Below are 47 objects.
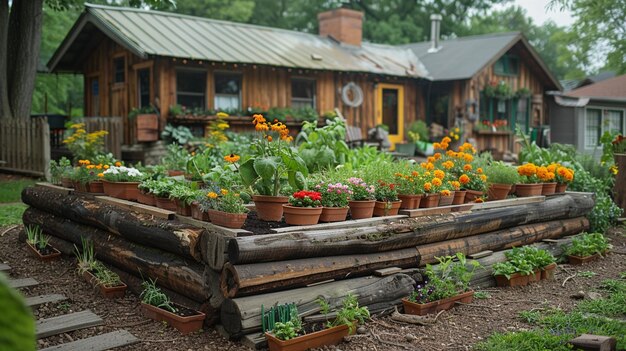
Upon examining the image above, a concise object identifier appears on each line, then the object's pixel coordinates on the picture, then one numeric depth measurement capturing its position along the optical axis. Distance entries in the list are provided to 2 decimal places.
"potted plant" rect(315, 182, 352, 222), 5.37
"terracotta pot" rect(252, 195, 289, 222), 5.33
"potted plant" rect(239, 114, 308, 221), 5.24
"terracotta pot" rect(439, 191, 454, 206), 6.46
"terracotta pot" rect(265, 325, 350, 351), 4.07
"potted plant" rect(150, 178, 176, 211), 5.82
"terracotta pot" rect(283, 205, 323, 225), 5.14
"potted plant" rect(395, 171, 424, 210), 6.08
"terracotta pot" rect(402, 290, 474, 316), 5.03
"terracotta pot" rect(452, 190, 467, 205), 6.65
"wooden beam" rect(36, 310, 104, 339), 4.50
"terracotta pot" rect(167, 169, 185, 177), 8.09
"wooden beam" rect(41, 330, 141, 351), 4.19
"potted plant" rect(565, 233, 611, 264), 7.19
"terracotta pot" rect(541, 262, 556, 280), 6.41
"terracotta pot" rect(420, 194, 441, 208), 6.23
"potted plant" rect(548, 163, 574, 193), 8.11
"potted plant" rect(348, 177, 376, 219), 5.65
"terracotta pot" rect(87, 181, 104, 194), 7.13
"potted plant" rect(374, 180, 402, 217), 5.85
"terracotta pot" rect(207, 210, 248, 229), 4.82
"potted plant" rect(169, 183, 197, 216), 5.37
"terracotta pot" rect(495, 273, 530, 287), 6.14
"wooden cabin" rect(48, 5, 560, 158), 14.22
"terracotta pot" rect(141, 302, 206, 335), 4.46
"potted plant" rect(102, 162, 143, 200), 6.75
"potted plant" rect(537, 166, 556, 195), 7.88
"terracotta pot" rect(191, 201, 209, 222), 5.17
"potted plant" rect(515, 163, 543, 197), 7.88
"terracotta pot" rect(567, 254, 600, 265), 7.13
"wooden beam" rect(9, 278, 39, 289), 5.70
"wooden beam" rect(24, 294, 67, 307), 5.18
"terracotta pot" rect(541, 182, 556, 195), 8.11
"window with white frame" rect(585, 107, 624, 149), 22.98
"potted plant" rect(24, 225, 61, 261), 6.79
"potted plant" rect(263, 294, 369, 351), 4.11
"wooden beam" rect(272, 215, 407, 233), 4.92
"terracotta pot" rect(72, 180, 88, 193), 7.27
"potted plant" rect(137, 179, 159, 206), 6.14
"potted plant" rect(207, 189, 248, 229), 4.84
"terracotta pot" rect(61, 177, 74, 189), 7.70
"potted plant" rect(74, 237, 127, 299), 5.45
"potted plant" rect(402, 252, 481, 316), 5.10
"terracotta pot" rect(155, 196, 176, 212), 5.82
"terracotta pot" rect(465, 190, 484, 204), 7.01
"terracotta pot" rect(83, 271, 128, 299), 5.42
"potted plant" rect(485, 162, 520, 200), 7.54
